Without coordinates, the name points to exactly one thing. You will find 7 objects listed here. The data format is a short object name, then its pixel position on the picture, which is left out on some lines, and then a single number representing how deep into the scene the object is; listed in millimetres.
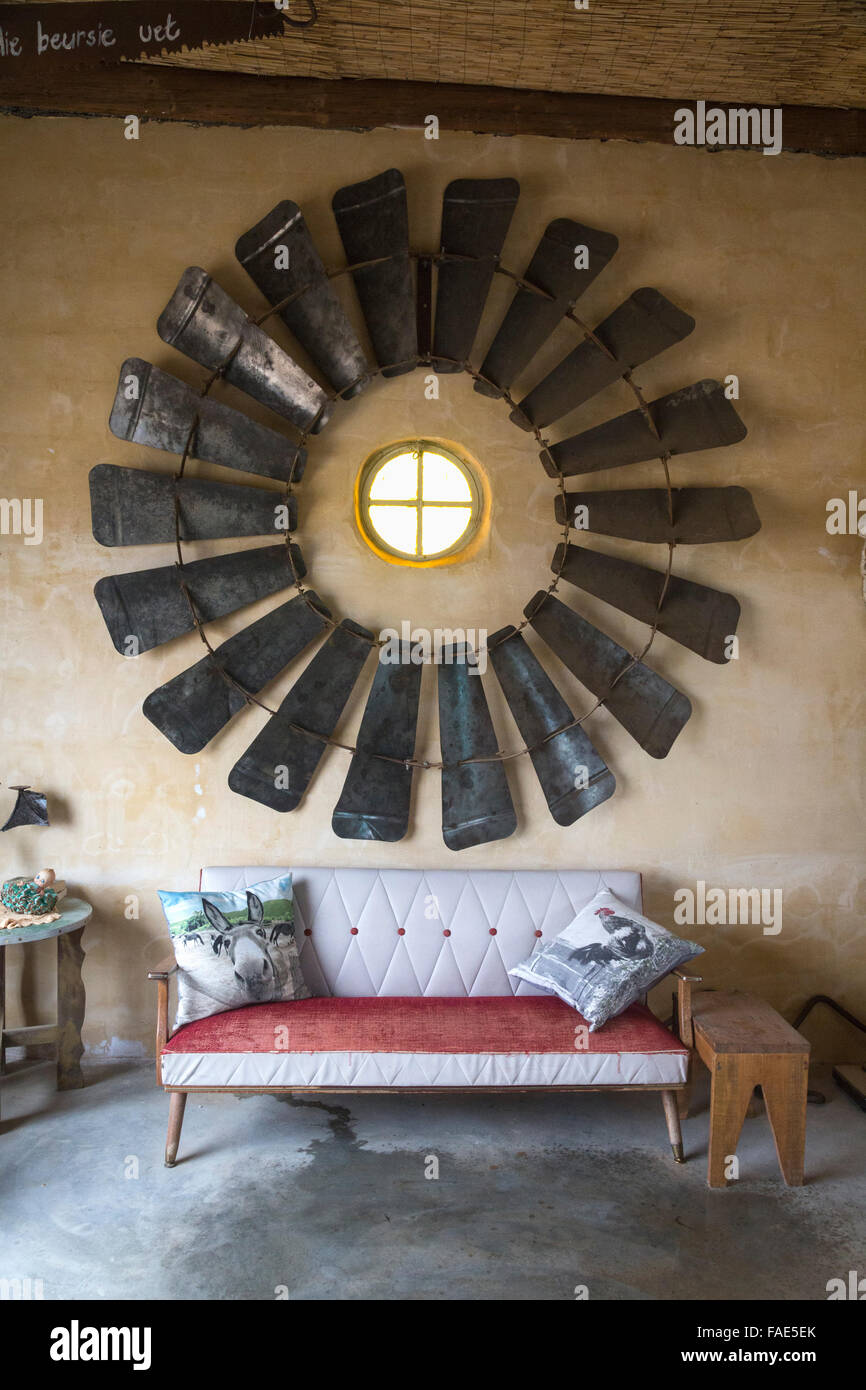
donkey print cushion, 3330
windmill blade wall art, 3713
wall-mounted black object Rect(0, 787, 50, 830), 3756
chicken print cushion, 3307
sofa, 3119
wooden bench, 3078
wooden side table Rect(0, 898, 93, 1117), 3600
